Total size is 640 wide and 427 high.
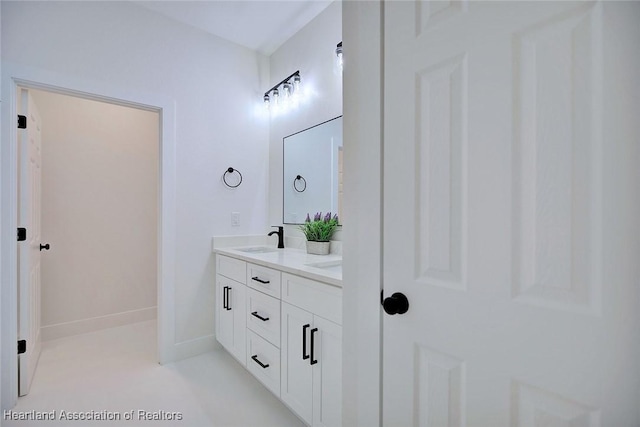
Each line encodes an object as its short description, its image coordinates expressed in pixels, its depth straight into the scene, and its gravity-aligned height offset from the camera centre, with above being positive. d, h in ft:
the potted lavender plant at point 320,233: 6.91 -0.50
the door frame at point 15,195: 5.65 +0.32
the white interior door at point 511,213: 1.82 +0.00
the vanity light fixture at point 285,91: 8.04 +3.32
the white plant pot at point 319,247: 6.89 -0.81
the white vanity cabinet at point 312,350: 4.29 -2.11
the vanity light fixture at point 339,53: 6.41 +3.37
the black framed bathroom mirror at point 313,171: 7.06 +1.01
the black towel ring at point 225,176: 8.44 +0.97
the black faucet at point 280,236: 8.30 -0.67
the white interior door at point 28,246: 6.06 -0.74
